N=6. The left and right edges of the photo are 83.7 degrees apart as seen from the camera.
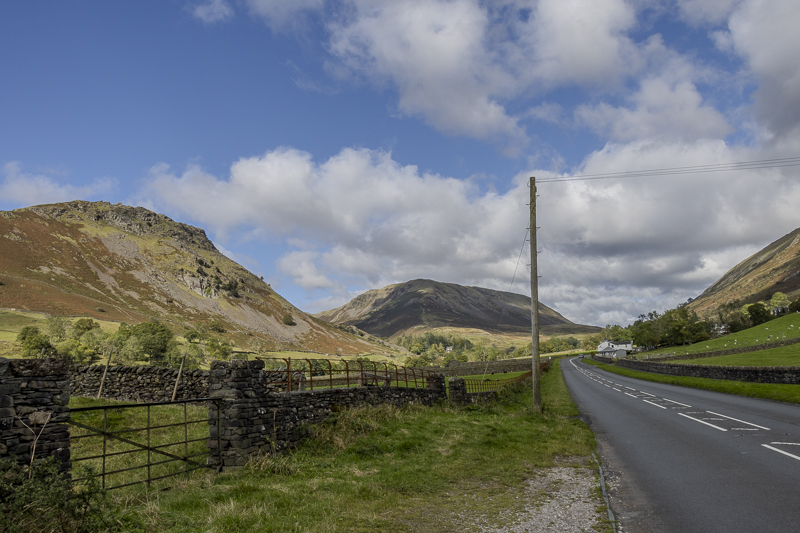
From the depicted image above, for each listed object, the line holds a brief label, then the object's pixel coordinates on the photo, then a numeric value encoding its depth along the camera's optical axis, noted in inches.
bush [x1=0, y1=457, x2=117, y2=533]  240.5
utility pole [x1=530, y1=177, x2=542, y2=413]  908.0
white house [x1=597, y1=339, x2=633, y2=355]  6796.3
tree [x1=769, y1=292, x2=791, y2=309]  6262.8
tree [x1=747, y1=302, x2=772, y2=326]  4473.4
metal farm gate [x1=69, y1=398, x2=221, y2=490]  466.9
